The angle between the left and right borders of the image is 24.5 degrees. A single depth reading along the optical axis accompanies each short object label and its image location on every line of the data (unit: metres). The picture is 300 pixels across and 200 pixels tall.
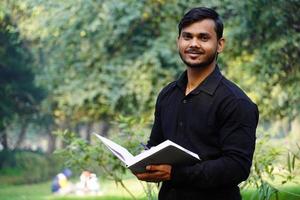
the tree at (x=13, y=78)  21.00
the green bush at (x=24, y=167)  22.36
